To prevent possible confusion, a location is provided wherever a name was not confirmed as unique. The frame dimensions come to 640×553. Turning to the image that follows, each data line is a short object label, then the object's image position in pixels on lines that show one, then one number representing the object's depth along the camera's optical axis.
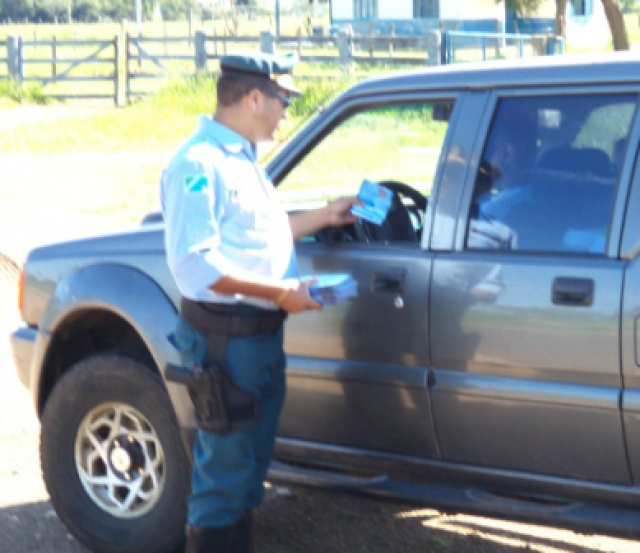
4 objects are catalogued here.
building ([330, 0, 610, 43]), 45.12
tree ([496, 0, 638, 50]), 18.97
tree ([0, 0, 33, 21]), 98.31
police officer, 3.81
